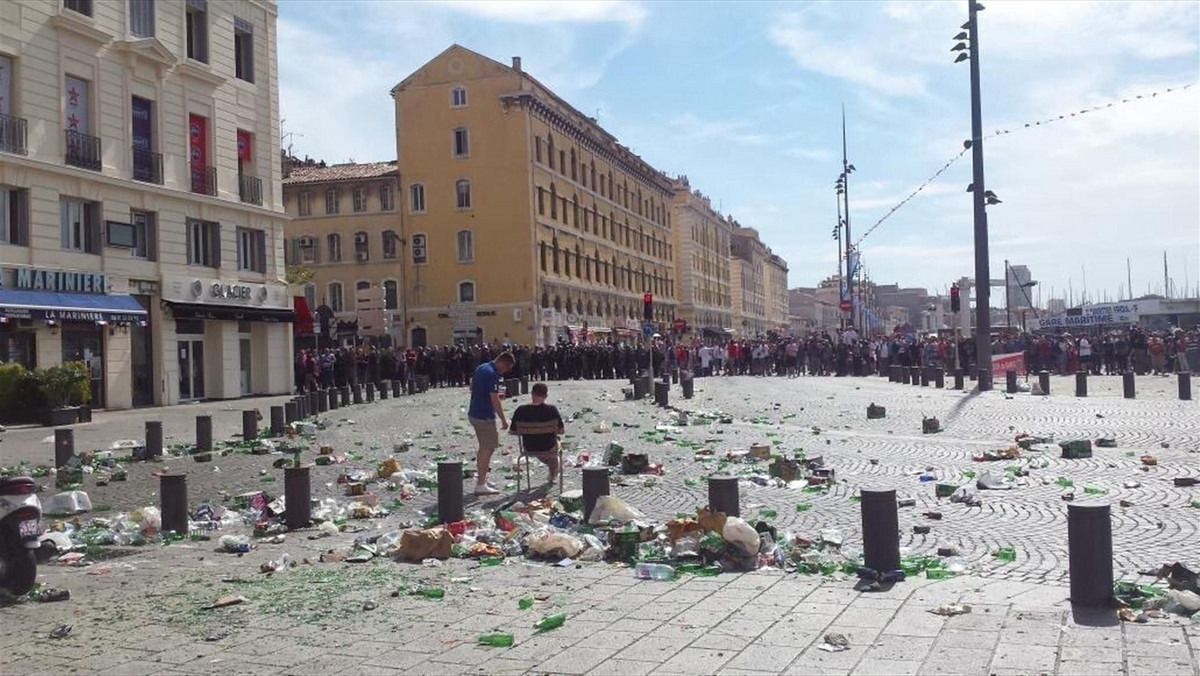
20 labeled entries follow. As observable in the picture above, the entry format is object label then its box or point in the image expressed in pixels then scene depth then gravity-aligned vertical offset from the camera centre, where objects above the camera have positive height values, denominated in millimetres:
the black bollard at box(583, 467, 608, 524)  10297 -1244
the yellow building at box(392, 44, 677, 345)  62219 +8775
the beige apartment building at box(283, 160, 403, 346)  63938 +7225
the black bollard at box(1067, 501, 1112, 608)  6695 -1342
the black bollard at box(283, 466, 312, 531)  10953 -1331
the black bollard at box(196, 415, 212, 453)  18656 -1175
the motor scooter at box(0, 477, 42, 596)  7680 -1103
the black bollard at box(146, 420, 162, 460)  17922 -1183
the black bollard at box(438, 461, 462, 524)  10695 -1286
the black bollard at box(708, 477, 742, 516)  9219 -1221
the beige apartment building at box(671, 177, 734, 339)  99875 +7875
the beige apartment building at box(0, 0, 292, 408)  27906 +4897
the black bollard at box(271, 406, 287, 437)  21422 -1125
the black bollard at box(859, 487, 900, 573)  7691 -1302
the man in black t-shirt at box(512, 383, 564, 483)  12914 -966
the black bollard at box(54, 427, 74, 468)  16641 -1150
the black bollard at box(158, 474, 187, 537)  10805 -1342
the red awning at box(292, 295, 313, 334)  44794 +1770
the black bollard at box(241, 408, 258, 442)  20236 -1124
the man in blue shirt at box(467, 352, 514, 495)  13336 -622
